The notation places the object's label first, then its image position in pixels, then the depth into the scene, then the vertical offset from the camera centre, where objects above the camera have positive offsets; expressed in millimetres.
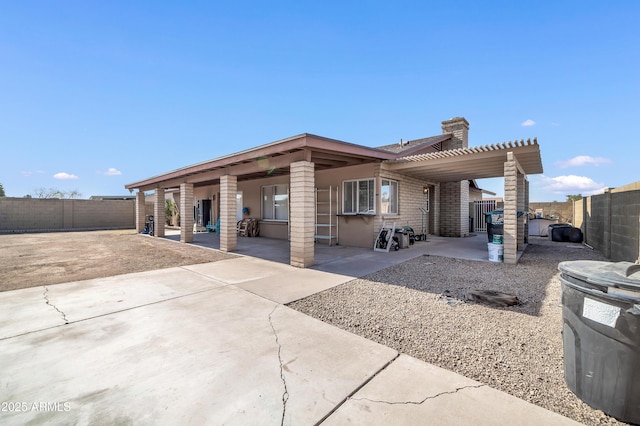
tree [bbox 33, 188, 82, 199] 35156 +2215
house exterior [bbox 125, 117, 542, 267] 6965 +1010
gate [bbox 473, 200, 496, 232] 16400 -50
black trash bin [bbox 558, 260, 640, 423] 1741 -897
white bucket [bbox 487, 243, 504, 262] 7199 -1161
